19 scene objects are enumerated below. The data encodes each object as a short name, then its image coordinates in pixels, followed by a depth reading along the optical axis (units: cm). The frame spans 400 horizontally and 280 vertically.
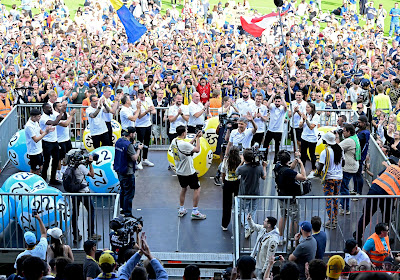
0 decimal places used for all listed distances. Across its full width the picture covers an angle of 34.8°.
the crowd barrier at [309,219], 1030
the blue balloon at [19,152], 1393
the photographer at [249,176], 1075
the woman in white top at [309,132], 1373
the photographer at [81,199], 1066
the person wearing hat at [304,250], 884
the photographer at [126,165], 1134
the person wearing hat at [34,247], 862
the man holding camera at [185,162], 1152
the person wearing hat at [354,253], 885
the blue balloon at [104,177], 1260
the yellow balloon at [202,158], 1358
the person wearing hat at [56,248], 876
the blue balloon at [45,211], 1051
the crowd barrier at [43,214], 1048
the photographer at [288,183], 1037
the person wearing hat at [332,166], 1124
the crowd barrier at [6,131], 1463
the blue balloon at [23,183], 1173
